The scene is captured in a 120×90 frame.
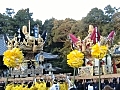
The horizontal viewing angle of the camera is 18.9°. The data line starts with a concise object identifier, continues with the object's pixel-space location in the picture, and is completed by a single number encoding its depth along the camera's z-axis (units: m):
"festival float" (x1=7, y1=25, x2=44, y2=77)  26.23
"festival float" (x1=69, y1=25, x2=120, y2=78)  23.92
